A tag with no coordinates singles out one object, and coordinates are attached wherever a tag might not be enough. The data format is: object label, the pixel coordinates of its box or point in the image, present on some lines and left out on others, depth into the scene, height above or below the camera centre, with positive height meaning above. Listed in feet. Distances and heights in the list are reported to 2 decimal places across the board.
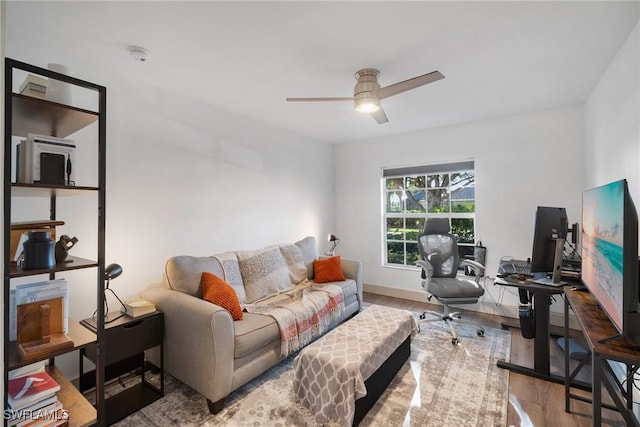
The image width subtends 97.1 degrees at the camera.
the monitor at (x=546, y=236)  7.38 -0.55
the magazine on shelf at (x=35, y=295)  4.31 -1.25
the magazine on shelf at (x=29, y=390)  4.23 -2.75
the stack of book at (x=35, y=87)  4.54 +2.10
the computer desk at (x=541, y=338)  7.34 -3.24
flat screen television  3.80 -0.63
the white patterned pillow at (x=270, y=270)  9.60 -2.00
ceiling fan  7.49 +3.25
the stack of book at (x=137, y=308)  6.63 -2.19
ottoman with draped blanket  5.53 -3.25
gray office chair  10.34 -1.88
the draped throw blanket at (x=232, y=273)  9.02 -1.86
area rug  6.03 -4.34
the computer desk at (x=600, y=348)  3.51 -1.75
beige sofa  6.22 -2.90
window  12.95 +0.56
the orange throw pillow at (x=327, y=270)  11.36 -2.25
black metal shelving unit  3.75 +0.44
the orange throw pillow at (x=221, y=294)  7.38 -2.09
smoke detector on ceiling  6.56 +3.88
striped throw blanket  7.89 -2.94
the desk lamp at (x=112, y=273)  6.39 -1.29
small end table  6.10 -3.07
